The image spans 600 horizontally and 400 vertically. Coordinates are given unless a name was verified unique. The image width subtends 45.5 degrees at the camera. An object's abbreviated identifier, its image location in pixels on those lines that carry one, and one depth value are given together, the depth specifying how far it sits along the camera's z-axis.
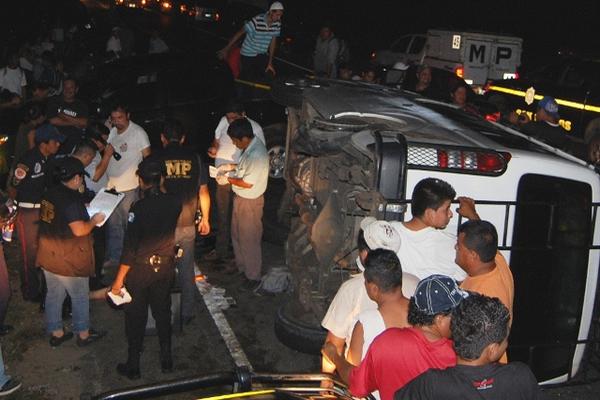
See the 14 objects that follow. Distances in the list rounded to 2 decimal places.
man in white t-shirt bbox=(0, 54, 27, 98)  12.91
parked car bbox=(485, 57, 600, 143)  11.52
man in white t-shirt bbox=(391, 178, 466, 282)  4.17
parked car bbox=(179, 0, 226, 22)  24.43
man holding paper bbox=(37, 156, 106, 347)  5.57
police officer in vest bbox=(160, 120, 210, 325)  6.29
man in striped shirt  10.72
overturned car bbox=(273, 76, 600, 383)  4.38
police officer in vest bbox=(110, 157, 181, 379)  5.30
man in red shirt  3.23
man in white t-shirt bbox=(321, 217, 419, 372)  4.03
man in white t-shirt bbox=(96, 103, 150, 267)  7.30
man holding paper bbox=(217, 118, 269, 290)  7.04
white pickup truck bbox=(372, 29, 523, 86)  19.17
